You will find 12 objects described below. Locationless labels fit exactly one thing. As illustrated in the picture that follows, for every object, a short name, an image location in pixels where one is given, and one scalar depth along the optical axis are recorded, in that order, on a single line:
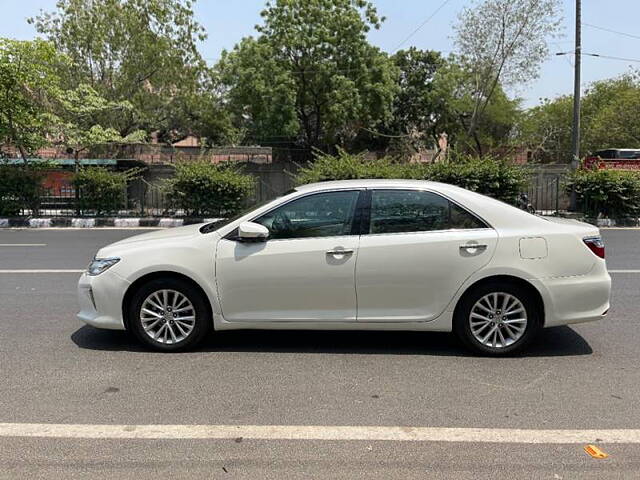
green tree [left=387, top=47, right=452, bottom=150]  37.91
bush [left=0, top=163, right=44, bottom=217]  19.03
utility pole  20.56
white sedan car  4.96
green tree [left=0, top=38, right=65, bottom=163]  18.41
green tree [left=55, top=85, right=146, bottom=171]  20.92
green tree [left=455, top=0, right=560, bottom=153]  26.31
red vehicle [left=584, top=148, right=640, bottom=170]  20.44
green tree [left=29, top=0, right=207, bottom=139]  27.83
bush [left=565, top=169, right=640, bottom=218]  18.08
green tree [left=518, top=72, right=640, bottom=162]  36.81
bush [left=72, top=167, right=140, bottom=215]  19.12
